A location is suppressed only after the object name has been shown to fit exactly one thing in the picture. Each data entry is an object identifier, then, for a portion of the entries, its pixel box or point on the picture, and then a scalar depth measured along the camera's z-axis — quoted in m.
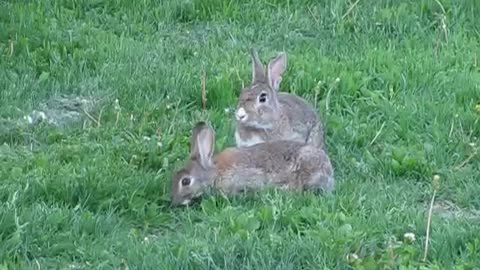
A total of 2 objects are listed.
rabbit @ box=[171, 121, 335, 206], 13.12
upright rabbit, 14.50
